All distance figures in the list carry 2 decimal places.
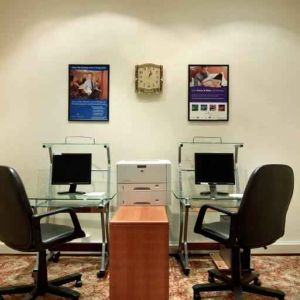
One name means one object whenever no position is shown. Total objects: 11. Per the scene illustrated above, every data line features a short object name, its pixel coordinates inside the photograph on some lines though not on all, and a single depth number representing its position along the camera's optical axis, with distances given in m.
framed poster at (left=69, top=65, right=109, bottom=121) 3.58
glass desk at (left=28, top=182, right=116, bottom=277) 3.04
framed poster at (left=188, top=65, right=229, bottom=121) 3.59
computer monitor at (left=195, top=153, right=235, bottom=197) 3.31
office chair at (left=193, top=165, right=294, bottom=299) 2.23
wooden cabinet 2.22
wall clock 3.57
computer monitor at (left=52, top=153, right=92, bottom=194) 3.32
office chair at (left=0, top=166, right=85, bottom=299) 2.16
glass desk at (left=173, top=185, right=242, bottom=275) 3.03
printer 3.05
